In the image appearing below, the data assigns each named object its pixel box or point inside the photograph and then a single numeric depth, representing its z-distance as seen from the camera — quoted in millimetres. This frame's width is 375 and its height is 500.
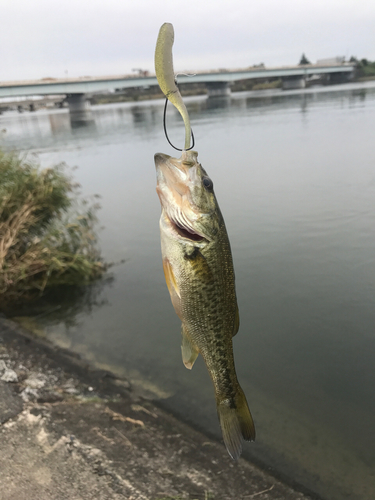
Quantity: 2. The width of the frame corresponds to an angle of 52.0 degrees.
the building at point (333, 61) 88062
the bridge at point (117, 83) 45438
